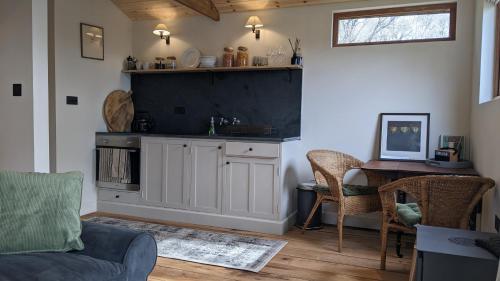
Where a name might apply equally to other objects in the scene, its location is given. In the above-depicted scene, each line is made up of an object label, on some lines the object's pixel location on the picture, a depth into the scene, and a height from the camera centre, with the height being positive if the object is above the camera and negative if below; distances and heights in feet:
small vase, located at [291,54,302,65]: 14.60 +2.12
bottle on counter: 15.84 -0.43
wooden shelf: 14.76 +1.86
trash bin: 14.12 -2.96
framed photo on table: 13.43 -0.50
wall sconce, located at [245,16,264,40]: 15.01 +3.52
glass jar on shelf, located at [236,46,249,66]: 15.44 +2.30
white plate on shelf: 16.43 +2.40
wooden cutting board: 16.67 +0.19
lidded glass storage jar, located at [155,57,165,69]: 16.83 +2.16
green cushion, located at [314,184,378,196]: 12.30 -2.14
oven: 15.61 -1.77
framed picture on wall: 15.46 +2.85
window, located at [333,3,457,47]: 13.30 +3.27
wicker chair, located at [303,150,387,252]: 12.02 -2.00
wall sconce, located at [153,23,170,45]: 16.55 +3.48
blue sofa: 5.78 -2.22
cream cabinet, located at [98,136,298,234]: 13.61 -2.35
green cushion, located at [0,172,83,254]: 6.50 -1.63
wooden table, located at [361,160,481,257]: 11.00 -1.34
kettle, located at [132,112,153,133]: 17.15 -0.29
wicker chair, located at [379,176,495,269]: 8.60 -1.58
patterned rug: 10.83 -3.79
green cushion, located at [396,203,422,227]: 9.59 -2.23
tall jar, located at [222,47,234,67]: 15.60 +2.29
